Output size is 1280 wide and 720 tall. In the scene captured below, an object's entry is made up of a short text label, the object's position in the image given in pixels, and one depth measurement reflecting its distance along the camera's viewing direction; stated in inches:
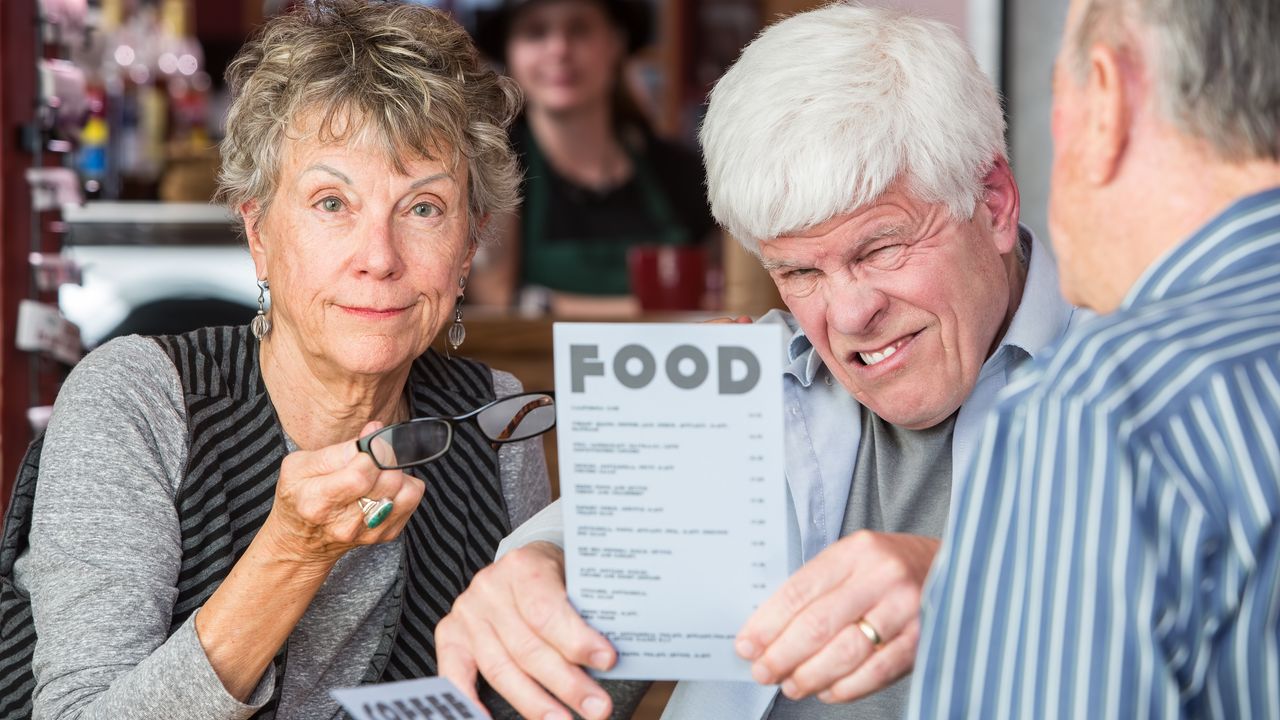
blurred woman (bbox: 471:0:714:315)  191.0
